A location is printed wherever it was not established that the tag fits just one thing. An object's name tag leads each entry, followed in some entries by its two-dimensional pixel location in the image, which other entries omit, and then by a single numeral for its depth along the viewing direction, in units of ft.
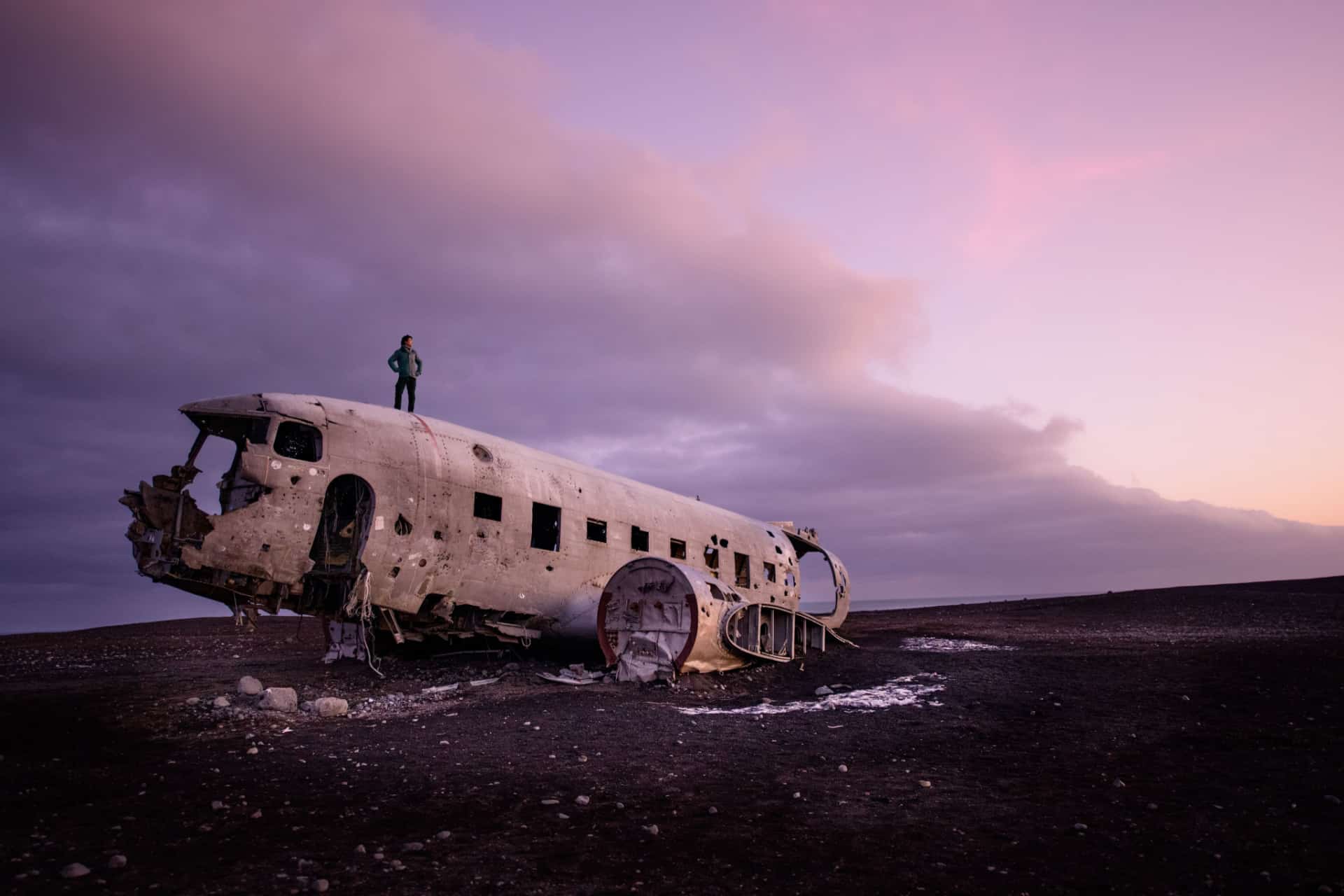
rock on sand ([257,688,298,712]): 41.63
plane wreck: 42.45
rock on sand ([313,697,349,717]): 41.34
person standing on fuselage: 57.31
